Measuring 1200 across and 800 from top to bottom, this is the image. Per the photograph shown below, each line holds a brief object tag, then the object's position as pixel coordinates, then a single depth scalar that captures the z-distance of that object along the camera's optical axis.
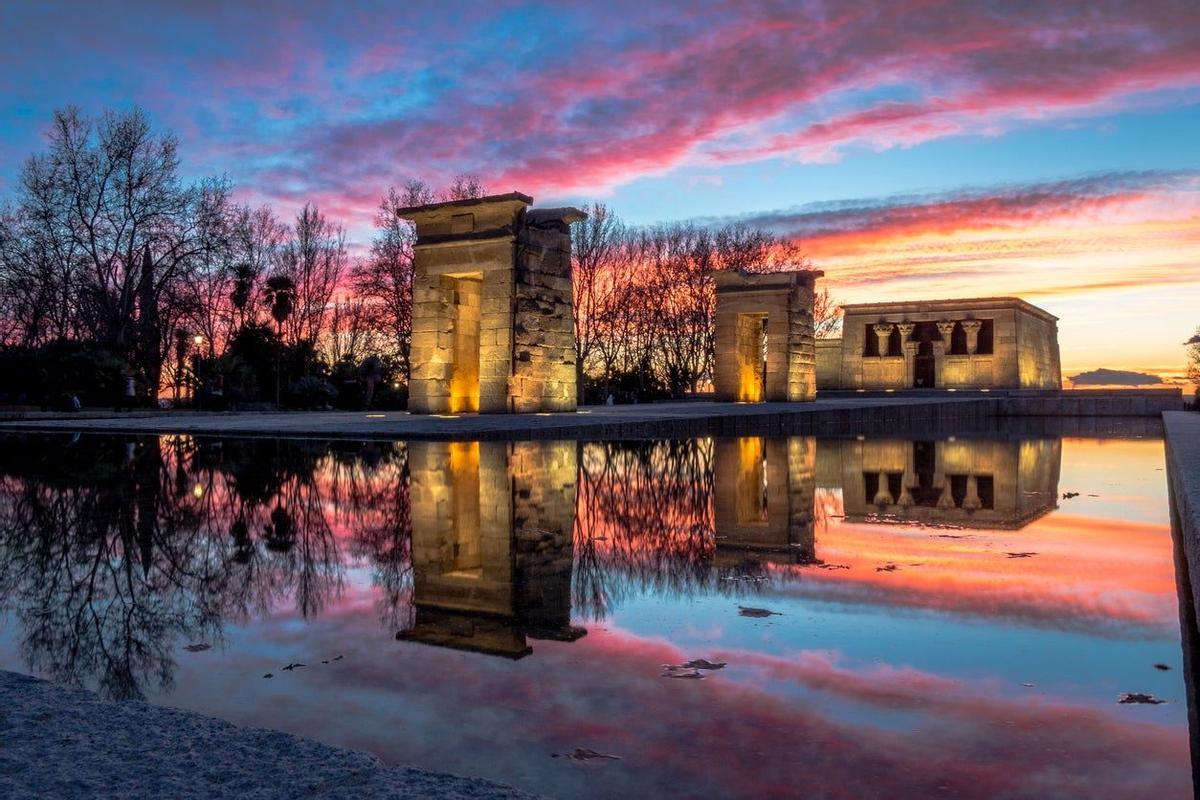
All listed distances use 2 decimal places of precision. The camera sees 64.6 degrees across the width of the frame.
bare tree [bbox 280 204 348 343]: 47.97
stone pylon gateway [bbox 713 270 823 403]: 32.78
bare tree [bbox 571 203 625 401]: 45.28
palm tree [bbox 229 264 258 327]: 41.33
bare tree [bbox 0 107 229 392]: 31.48
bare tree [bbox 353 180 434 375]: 38.38
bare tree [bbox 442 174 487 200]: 42.28
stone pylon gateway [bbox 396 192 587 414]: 19.58
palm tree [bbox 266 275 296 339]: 42.94
